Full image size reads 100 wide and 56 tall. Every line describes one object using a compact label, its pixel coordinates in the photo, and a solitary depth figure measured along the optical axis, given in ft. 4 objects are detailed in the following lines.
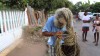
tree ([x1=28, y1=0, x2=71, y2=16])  39.45
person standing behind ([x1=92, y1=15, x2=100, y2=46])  18.61
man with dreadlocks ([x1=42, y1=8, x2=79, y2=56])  6.40
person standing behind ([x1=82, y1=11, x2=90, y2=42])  19.87
